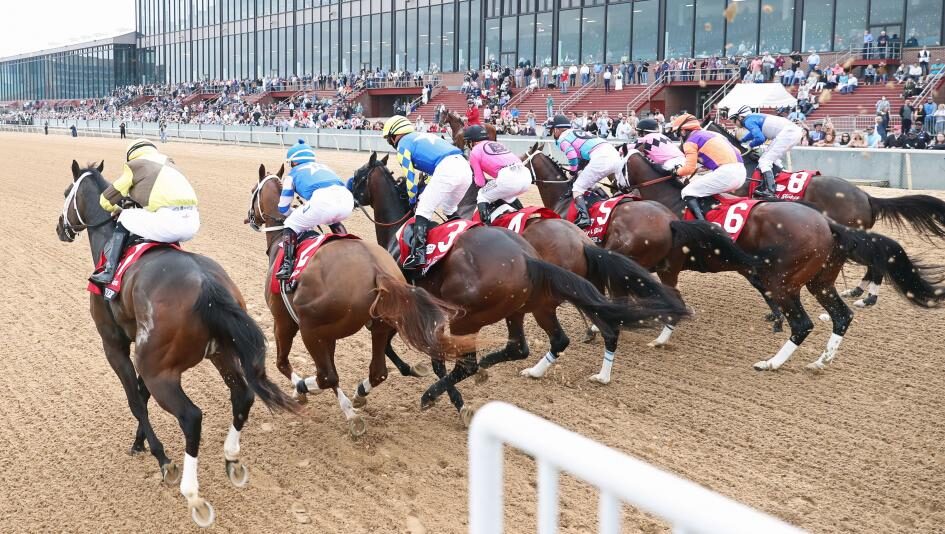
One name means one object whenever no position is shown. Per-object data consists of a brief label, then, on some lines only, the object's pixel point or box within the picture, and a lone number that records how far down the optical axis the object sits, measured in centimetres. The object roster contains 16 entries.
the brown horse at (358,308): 501
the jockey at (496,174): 701
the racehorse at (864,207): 834
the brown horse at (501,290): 553
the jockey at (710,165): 772
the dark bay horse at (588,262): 600
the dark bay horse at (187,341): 440
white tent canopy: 2172
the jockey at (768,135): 912
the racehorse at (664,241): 694
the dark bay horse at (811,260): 672
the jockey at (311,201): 548
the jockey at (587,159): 807
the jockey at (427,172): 590
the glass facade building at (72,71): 7281
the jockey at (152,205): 490
